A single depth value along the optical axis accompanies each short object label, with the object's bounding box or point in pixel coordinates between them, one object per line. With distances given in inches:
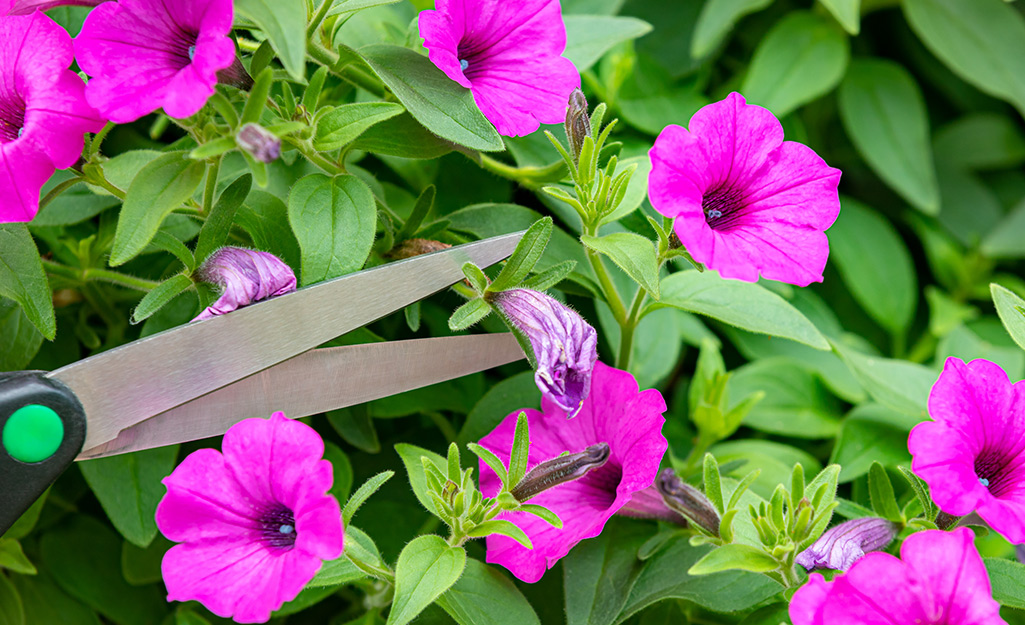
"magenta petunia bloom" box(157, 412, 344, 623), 32.7
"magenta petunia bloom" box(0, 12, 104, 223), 33.6
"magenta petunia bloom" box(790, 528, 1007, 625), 32.7
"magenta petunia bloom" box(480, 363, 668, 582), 34.8
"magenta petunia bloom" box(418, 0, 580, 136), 34.7
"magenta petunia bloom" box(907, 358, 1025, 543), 33.3
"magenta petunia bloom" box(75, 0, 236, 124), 32.8
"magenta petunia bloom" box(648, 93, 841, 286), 33.8
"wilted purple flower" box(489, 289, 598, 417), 33.8
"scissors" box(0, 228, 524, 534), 33.3
